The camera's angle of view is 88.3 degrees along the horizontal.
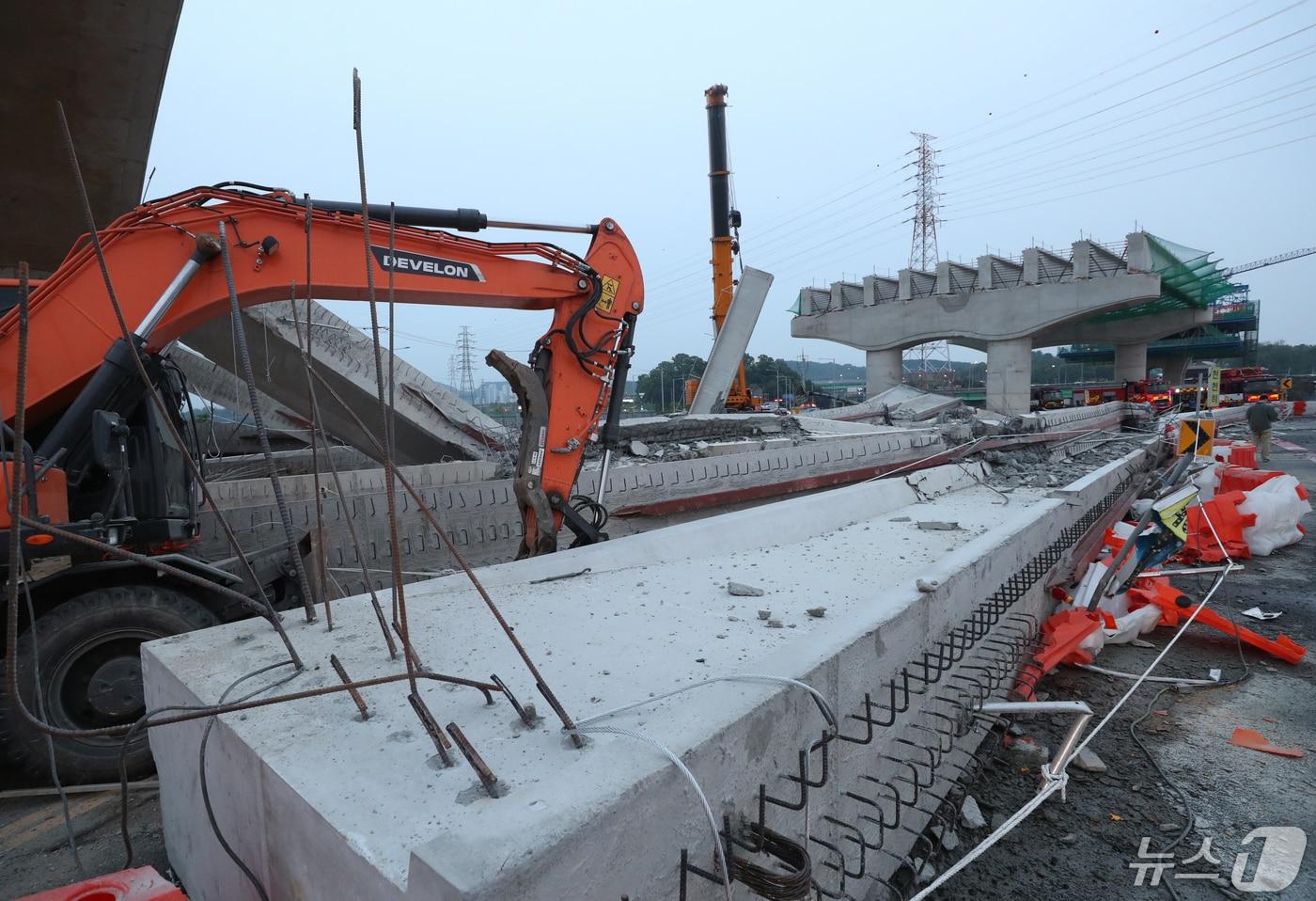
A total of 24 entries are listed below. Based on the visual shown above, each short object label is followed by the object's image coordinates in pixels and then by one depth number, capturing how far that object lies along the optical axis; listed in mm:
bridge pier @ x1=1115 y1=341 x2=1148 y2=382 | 35000
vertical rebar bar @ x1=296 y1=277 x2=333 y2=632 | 2285
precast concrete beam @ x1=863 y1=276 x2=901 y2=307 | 29422
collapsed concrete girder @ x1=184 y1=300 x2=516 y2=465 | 7129
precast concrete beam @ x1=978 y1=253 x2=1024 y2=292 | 25906
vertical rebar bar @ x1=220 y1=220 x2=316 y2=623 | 1932
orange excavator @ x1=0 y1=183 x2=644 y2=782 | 3143
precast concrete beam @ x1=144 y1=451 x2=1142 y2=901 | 1382
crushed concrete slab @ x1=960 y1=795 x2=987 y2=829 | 2961
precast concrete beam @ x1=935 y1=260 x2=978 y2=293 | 27156
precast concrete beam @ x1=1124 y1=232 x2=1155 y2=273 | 22531
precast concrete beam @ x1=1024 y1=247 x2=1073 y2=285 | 24703
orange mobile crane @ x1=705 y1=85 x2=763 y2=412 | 17656
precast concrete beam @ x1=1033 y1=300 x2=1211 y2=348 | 33375
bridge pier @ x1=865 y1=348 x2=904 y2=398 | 30609
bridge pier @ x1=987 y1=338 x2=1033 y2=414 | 26312
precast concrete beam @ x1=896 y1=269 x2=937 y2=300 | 28422
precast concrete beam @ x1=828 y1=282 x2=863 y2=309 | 30875
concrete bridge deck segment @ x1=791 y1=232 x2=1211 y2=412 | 23719
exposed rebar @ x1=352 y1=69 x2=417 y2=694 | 1589
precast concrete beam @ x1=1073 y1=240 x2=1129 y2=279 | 23719
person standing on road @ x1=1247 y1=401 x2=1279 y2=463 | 13773
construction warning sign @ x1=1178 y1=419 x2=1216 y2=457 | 7648
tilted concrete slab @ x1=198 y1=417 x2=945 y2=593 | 5723
